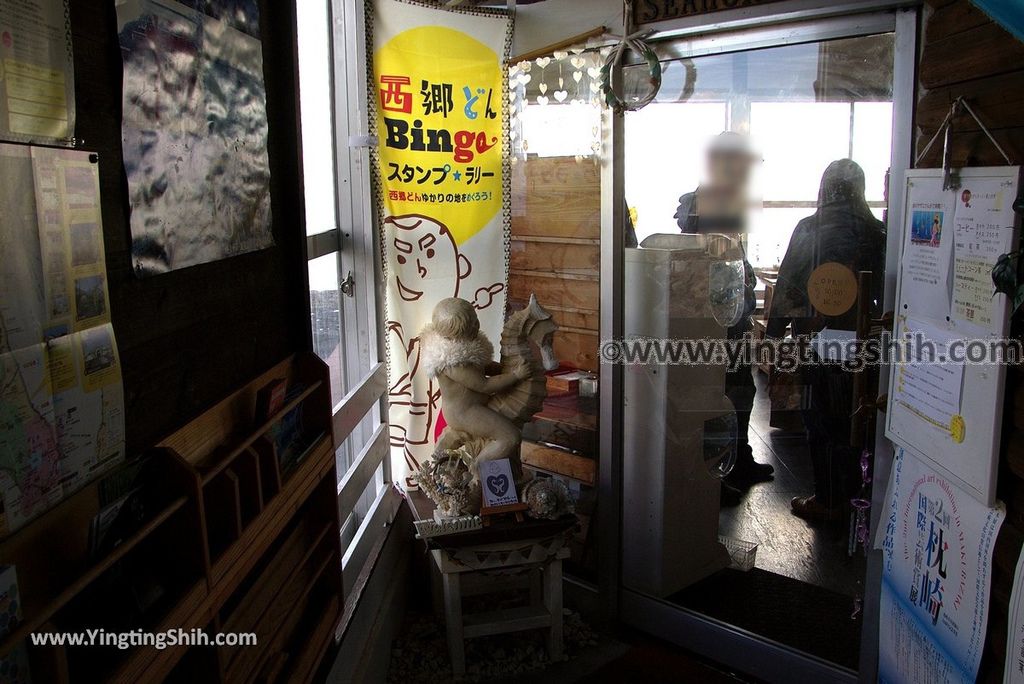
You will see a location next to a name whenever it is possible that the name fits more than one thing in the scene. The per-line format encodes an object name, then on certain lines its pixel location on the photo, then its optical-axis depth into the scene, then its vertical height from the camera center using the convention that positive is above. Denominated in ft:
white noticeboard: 5.46 -0.71
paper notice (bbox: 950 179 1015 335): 5.35 -0.14
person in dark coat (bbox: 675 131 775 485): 8.43 +0.11
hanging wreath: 8.42 +1.57
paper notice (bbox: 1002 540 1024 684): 5.01 -2.55
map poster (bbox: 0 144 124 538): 2.96 -0.44
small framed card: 8.64 -2.74
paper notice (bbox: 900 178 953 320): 6.09 -0.21
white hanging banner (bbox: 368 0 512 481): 8.77 +0.61
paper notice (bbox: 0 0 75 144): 2.92 +0.60
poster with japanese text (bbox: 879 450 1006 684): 5.72 -2.71
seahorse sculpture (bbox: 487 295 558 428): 8.76 -1.36
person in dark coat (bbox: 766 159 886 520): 7.63 -0.80
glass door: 7.73 -1.15
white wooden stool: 8.64 -3.94
